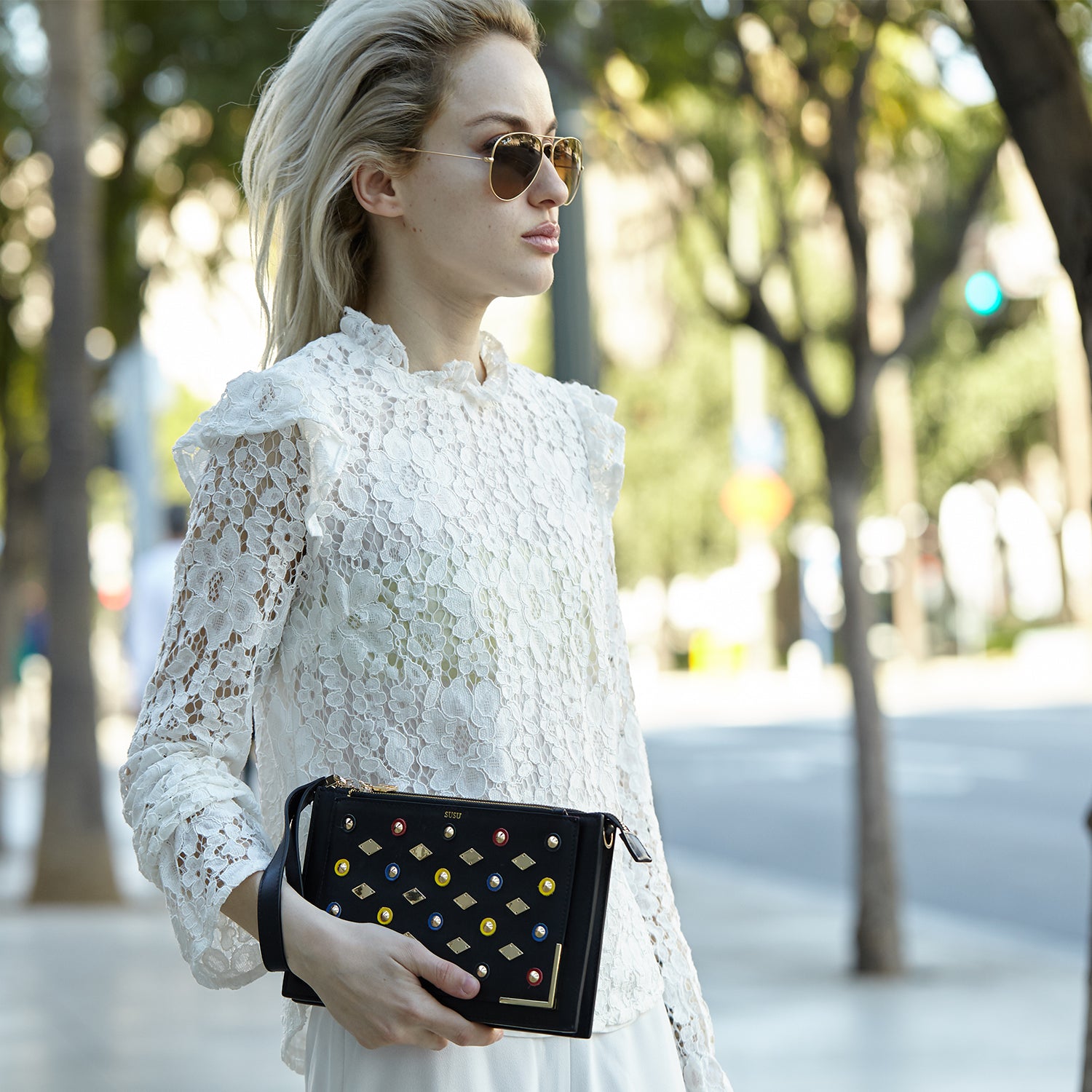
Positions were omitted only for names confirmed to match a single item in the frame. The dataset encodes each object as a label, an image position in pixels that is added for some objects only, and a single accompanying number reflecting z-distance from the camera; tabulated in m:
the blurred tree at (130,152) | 10.10
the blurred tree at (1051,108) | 3.60
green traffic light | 10.27
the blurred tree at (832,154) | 7.49
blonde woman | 1.78
